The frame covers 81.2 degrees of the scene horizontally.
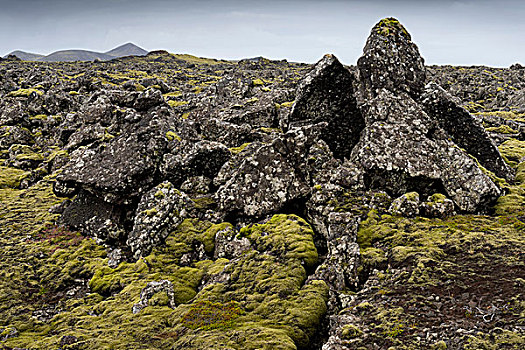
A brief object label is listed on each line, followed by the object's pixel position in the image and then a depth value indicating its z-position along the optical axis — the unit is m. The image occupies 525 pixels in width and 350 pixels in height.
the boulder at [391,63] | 17.44
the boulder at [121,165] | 18.56
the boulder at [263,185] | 15.97
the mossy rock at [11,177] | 27.14
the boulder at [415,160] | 13.92
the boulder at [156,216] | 16.25
